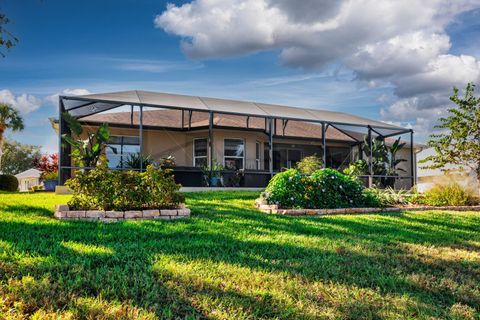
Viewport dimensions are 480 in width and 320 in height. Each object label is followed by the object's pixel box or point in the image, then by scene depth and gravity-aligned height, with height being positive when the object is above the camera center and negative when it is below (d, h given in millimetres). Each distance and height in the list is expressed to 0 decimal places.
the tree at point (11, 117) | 32231 +4567
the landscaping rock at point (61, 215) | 6457 -647
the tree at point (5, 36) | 7078 +2413
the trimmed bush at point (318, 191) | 8727 -382
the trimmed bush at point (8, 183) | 20784 -450
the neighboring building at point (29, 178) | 38916 -369
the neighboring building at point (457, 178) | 12764 -144
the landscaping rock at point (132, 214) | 6715 -664
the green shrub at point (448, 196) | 11266 -639
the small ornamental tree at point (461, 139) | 13289 +1152
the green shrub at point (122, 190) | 6938 -272
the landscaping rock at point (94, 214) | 6535 -641
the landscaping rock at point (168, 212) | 6941 -649
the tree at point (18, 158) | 54716 +2262
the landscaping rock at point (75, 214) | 6480 -634
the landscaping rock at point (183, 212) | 7062 -660
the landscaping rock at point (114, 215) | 6621 -662
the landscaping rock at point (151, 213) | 6840 -661
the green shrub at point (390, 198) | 10383 -642
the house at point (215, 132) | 16484 +2193
